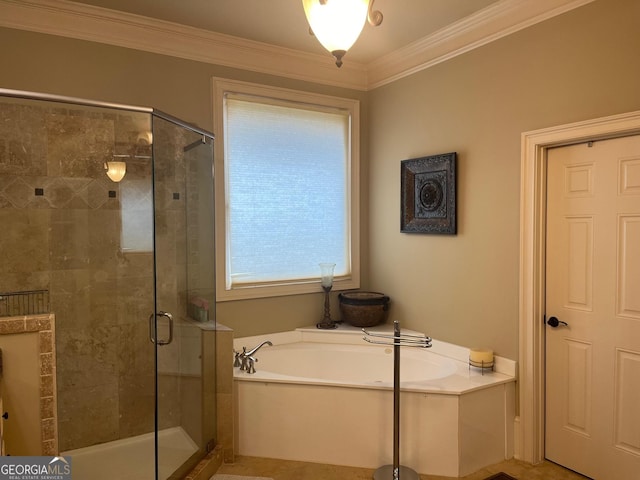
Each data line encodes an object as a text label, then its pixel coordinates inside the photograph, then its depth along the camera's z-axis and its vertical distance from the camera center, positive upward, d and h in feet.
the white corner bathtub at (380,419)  8.80 -3.70
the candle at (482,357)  9.62 -2.60
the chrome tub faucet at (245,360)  9.95 -2.80
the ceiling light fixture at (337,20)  4.98 +2.33
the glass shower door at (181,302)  8.48 -1.39
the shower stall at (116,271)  8.68 -0.77
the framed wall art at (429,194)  10.70 +0.94
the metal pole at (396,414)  8.51 -3.36
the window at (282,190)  11.25 +1.13
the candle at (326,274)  12.38 -1.12
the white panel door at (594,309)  7.87 -1.39
